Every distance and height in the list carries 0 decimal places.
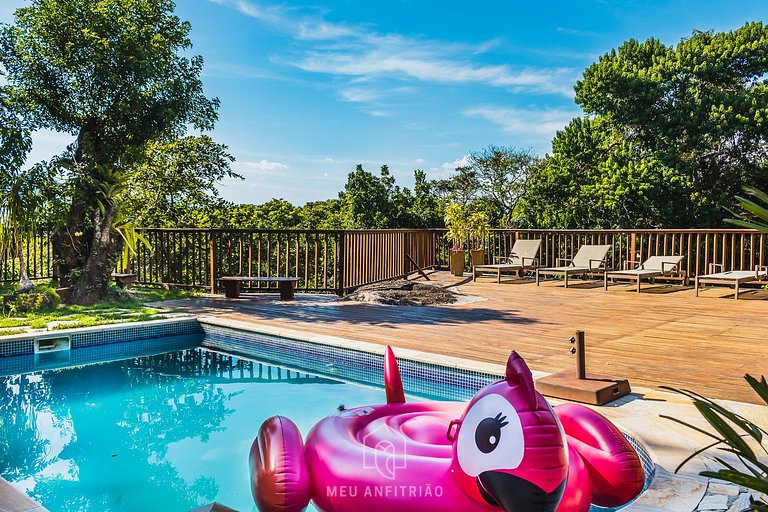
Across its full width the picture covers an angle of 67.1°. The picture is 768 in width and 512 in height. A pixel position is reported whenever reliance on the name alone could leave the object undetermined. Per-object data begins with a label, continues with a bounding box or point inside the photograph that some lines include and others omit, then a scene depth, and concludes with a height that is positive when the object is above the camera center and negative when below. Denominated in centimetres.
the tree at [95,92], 788 +212
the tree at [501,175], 1983 +228
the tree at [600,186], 1374 +136
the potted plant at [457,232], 1152 +17
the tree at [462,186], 2061 +197
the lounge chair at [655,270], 913 -48
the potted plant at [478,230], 1155 +21
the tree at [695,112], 1375 +314
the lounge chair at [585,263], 991 -39
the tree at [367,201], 1591 +109
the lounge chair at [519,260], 1063 -37
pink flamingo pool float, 188 -85
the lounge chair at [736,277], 822 -53
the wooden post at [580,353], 353 -69
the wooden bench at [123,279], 896 -60
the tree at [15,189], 711 +67
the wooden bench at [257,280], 831 -63
